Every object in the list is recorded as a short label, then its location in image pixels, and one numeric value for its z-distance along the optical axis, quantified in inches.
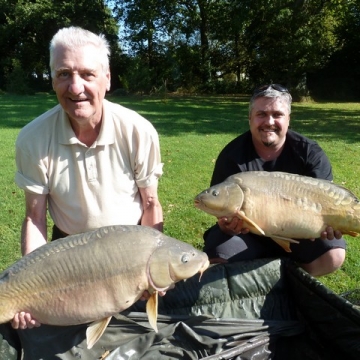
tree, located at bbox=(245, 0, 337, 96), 788.0
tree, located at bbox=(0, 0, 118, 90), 1109.7
